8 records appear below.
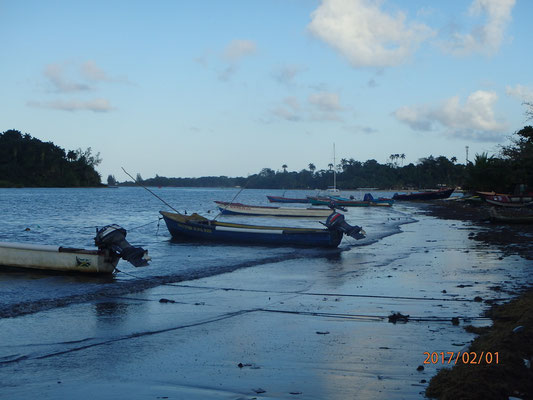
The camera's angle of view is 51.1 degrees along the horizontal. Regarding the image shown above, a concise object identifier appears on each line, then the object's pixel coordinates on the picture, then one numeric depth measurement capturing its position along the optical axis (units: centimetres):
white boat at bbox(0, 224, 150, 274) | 1497
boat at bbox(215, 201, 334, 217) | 4650
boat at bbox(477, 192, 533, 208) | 4172
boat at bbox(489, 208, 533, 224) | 3073
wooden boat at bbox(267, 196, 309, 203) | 8201
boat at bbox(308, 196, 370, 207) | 6836
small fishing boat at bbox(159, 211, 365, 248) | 2223
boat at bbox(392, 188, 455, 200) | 8138
